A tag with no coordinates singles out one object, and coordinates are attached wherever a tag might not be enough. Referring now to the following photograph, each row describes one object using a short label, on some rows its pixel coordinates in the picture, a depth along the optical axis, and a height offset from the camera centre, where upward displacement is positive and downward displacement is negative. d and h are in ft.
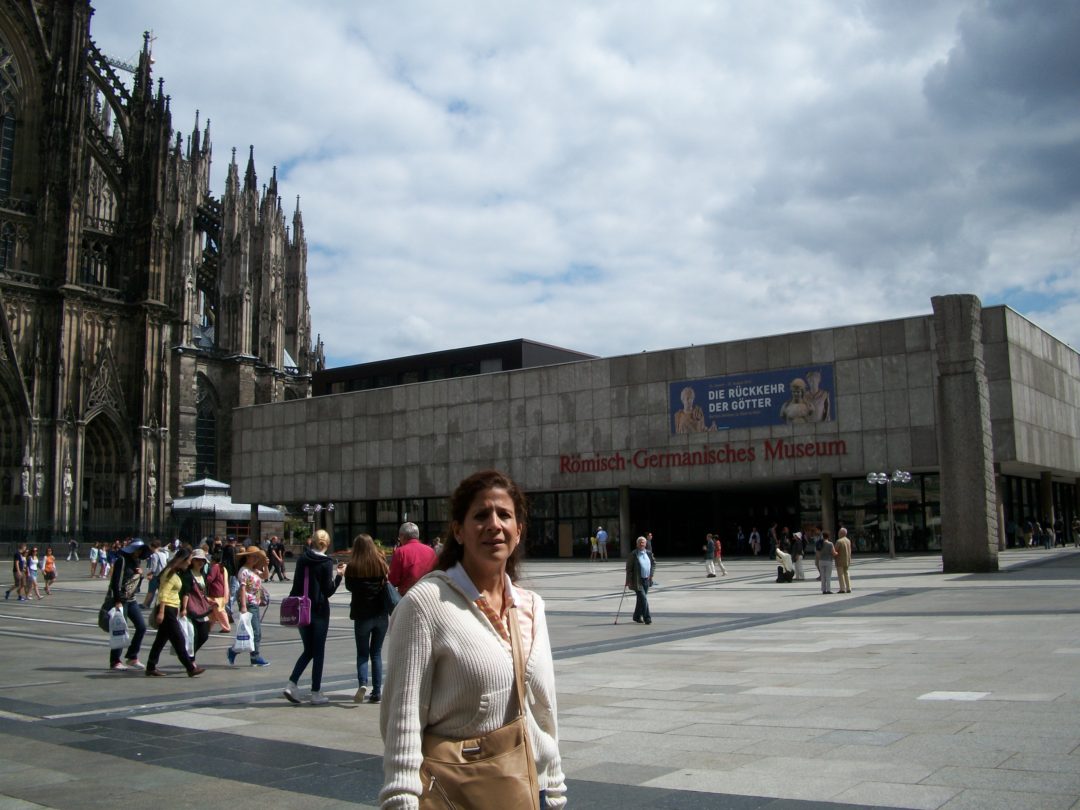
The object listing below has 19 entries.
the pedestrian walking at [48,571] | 99.81 -4.68
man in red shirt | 32.32 -1.51
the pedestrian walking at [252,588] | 42.04 -3.00
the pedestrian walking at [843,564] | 77.51 -4.37
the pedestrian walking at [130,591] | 42.11 -2.98
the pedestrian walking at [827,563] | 78.12 -4.29
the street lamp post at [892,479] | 123.24 +3.62
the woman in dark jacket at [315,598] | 33.42 -2.70
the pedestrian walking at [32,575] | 90.40 -4.59
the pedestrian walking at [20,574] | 90.89 -4.46
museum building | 139.13 +11.47
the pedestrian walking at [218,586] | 44.46 -2.95
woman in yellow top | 39.11 -3.55
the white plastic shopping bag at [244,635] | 40.14 -4.67
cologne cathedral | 192.95 +47.77
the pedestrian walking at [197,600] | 40.86 -3.25
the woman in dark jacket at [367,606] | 33.17 -2.95
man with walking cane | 58.49 -4.06
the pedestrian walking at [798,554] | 95.55 -4.37
